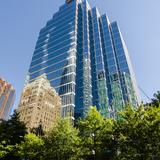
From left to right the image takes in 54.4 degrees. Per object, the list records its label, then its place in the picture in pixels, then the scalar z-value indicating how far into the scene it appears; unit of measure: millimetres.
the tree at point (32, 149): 23421
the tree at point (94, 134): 20392
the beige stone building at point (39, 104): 74976
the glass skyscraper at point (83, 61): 86919
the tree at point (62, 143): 21631
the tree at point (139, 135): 17079
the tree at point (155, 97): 26216
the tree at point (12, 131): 26611
